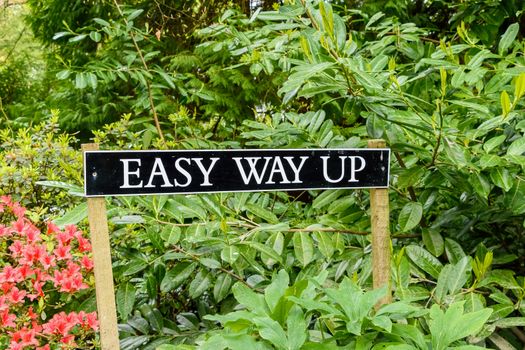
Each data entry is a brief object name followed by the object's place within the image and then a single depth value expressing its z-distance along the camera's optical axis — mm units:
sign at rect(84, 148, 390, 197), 1204
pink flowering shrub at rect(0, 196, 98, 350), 1503
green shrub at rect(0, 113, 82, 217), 2129
